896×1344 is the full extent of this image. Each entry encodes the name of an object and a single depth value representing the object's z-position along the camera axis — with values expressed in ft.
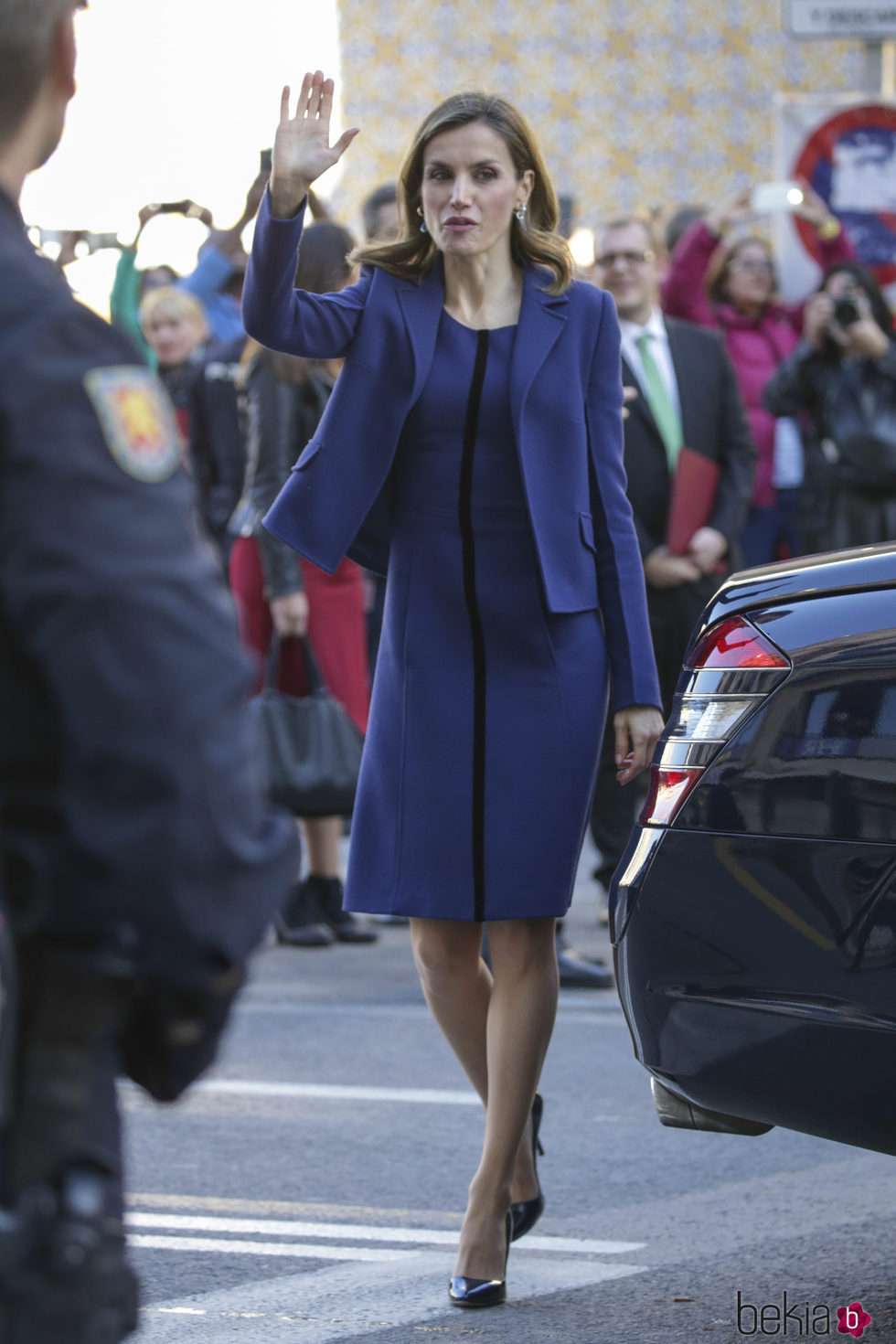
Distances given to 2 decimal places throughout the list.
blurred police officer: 9.81
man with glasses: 41.86
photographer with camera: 54.75
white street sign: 61.21
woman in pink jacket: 58.85
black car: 18.86
